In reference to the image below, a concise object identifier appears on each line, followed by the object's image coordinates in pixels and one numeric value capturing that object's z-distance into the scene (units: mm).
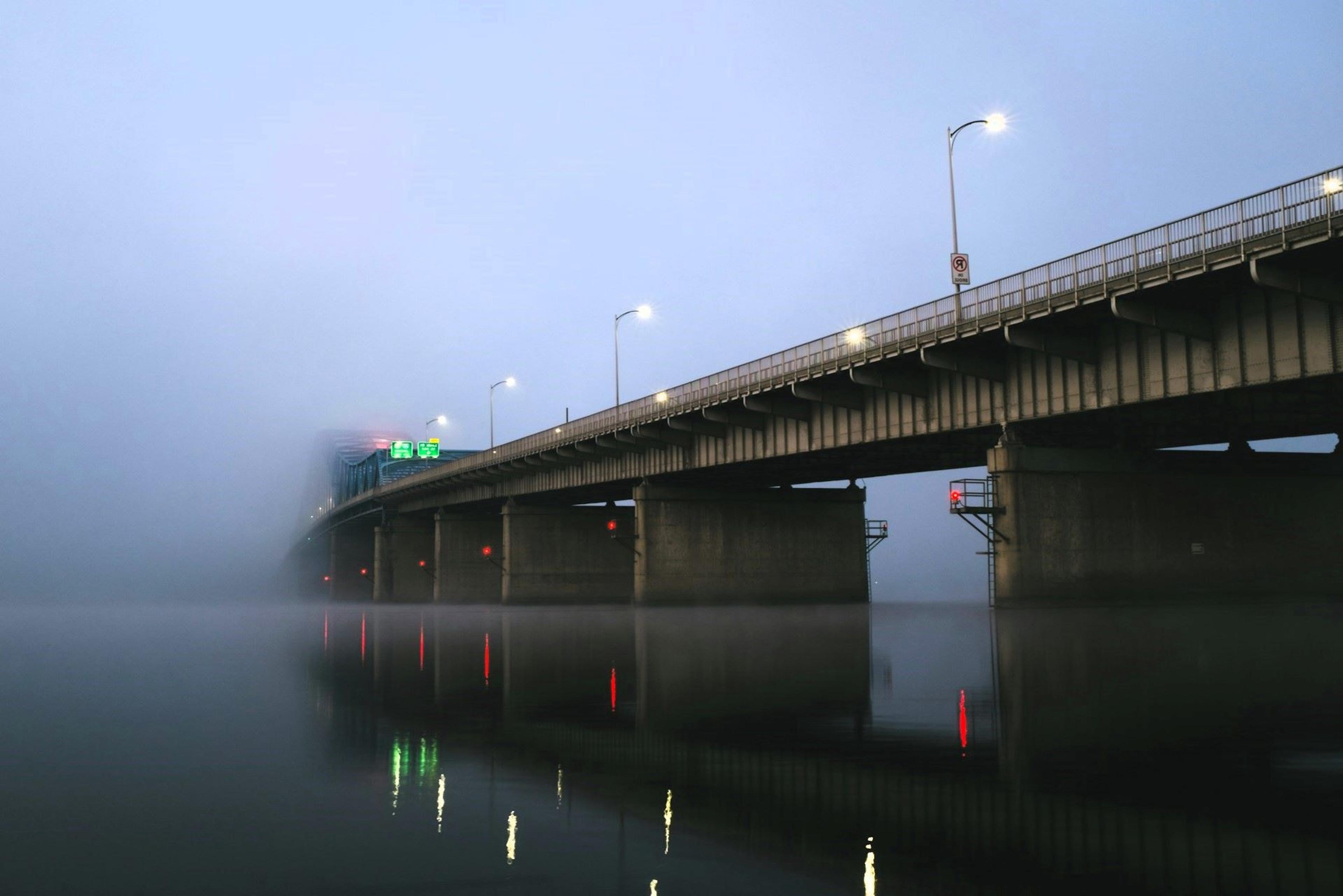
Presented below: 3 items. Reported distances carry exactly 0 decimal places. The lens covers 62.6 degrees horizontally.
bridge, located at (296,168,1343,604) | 31641
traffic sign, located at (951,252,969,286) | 40531
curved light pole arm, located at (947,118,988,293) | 41562
